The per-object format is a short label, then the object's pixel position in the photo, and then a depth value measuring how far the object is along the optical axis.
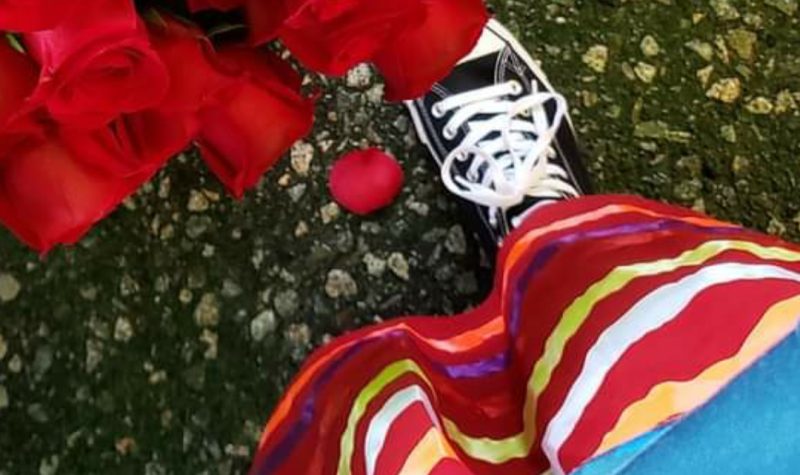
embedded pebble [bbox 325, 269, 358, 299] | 1.11
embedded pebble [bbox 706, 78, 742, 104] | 1.19
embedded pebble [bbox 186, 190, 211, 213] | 1.11
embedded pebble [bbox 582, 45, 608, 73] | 1.18
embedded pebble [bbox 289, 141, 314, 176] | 1.13
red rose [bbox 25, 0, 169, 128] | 0.54
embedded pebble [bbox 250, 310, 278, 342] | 1.09
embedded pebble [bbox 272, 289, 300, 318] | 1.10
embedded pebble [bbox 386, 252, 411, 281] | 1.11
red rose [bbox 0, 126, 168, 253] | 0.62
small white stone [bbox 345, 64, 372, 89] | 1.15
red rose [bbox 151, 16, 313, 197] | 0.61
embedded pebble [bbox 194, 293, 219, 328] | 1.09
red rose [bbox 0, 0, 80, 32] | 0.51
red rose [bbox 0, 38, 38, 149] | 0.58
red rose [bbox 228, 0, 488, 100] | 0.58
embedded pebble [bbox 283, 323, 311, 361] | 1.09
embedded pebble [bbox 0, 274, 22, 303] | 1.08
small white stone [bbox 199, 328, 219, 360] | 1.08
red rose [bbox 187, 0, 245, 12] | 0.59
